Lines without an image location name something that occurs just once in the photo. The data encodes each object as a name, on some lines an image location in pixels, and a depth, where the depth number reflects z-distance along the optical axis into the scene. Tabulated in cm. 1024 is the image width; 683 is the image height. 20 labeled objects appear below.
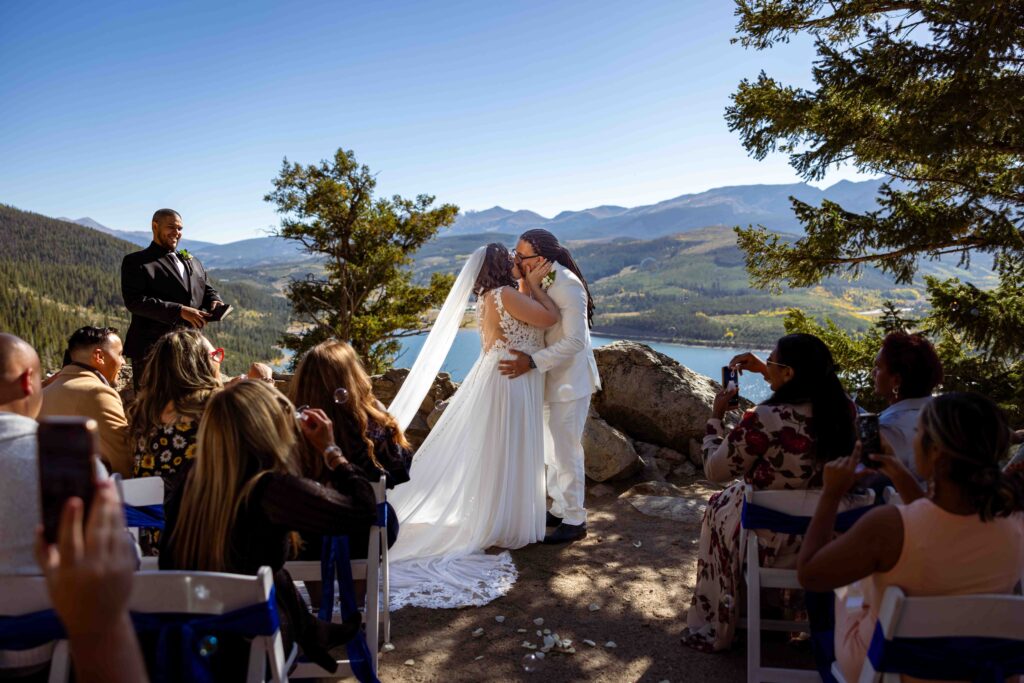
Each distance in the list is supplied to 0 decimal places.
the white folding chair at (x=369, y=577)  283
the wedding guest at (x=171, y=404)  309
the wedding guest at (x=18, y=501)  193
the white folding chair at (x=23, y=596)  194
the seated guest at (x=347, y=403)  334
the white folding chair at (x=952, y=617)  190
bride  492
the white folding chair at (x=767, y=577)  302
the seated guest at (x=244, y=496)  218
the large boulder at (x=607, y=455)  686
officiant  513
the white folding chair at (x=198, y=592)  186
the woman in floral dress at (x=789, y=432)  312
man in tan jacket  336
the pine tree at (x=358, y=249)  1958
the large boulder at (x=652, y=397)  757
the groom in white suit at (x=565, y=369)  512
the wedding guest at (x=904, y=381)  335
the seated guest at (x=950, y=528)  207
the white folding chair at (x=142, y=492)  278
